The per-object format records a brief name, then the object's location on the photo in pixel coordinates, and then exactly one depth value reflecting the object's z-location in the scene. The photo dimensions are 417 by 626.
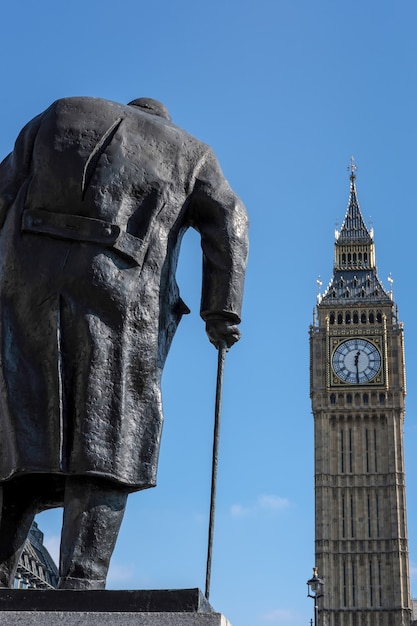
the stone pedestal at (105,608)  3.78
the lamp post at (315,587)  25.34
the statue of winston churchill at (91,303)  4.23
